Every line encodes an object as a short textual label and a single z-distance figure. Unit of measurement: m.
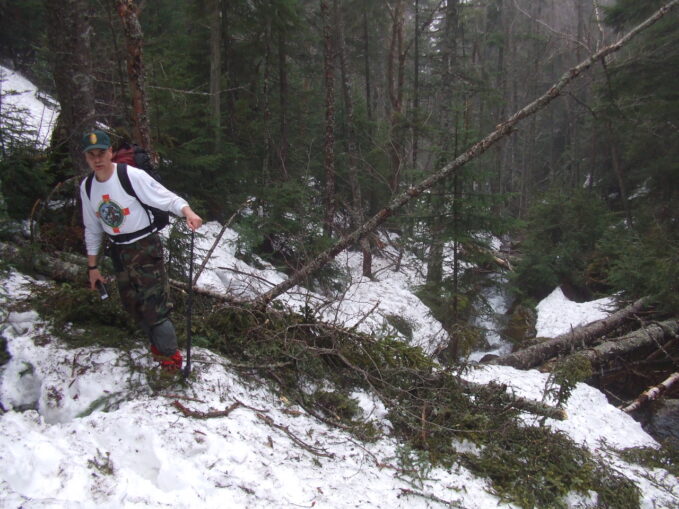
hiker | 3.30
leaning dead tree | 5.23
